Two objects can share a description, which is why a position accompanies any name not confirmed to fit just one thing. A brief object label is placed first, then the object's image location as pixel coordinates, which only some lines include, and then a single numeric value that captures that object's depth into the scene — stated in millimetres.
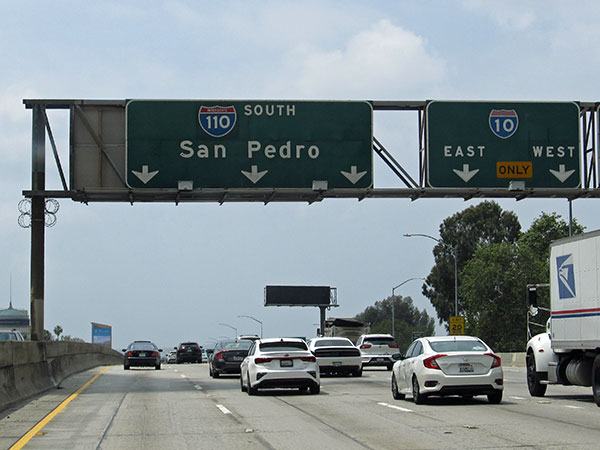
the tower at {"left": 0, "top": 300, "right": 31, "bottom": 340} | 173500
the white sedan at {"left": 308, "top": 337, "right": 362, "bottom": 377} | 34406
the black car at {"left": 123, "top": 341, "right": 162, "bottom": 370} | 47156
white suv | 42375
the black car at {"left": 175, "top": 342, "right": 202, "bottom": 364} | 67062
